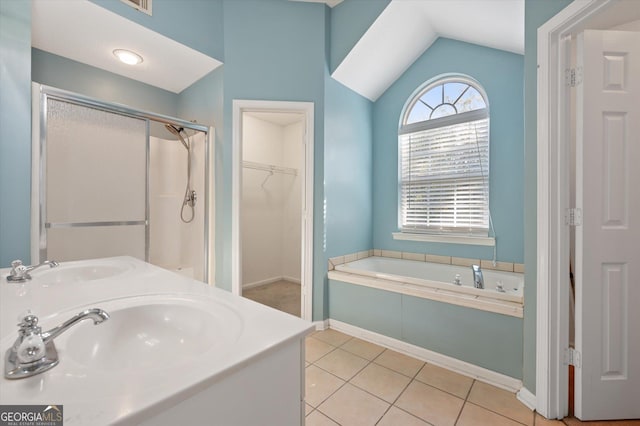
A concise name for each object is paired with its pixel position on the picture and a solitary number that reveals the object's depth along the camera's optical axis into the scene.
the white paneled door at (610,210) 1.45
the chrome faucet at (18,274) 1.14
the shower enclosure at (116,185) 1.91
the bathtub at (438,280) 1.82
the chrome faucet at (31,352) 0.53
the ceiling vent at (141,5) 2.05
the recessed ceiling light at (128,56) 2.45
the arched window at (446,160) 2.73
